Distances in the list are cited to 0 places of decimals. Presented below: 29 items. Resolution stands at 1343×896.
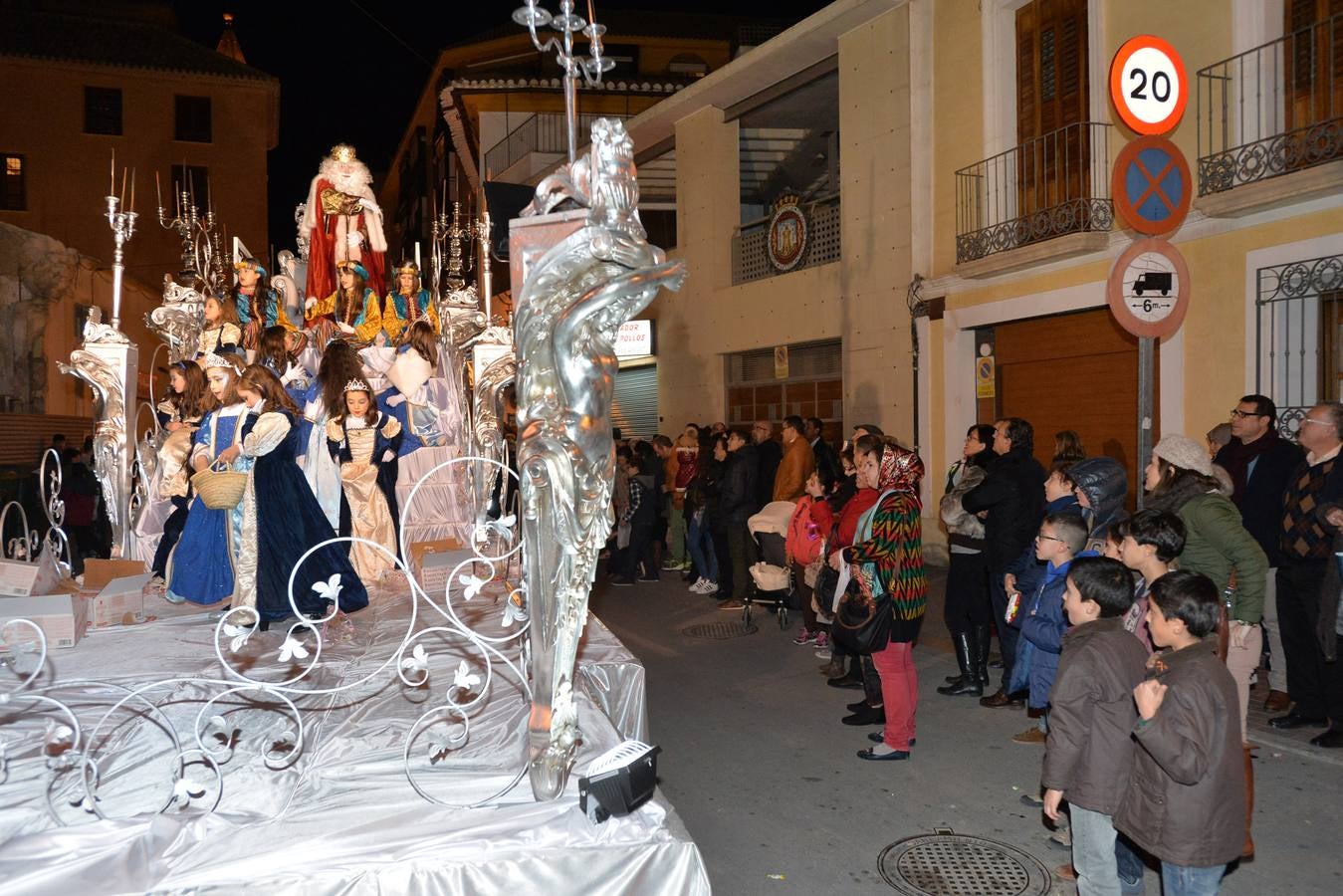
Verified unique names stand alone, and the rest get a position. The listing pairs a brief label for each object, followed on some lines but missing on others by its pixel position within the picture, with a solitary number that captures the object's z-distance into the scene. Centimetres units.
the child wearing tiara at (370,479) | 752
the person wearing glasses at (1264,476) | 628
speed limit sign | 695
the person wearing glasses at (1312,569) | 551
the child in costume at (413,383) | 840
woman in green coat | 474
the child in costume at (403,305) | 875
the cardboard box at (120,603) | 575
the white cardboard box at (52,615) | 512
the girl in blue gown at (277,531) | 592
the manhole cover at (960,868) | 406
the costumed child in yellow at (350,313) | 855
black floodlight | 307
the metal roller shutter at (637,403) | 1973
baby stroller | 860
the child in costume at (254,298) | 869
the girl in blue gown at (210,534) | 660
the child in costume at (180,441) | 752
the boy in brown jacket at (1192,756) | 311
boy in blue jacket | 474
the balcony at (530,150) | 2225
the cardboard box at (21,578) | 593
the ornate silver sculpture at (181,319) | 869
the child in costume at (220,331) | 830
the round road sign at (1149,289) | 538
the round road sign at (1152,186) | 552
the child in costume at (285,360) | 801
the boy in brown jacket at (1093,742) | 344
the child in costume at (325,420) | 727
